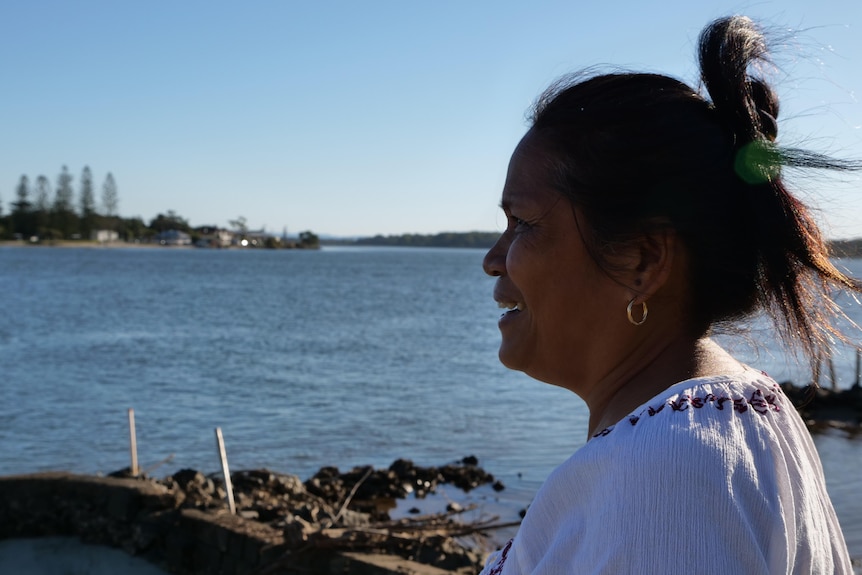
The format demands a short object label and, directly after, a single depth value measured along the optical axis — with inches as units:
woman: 43.5
